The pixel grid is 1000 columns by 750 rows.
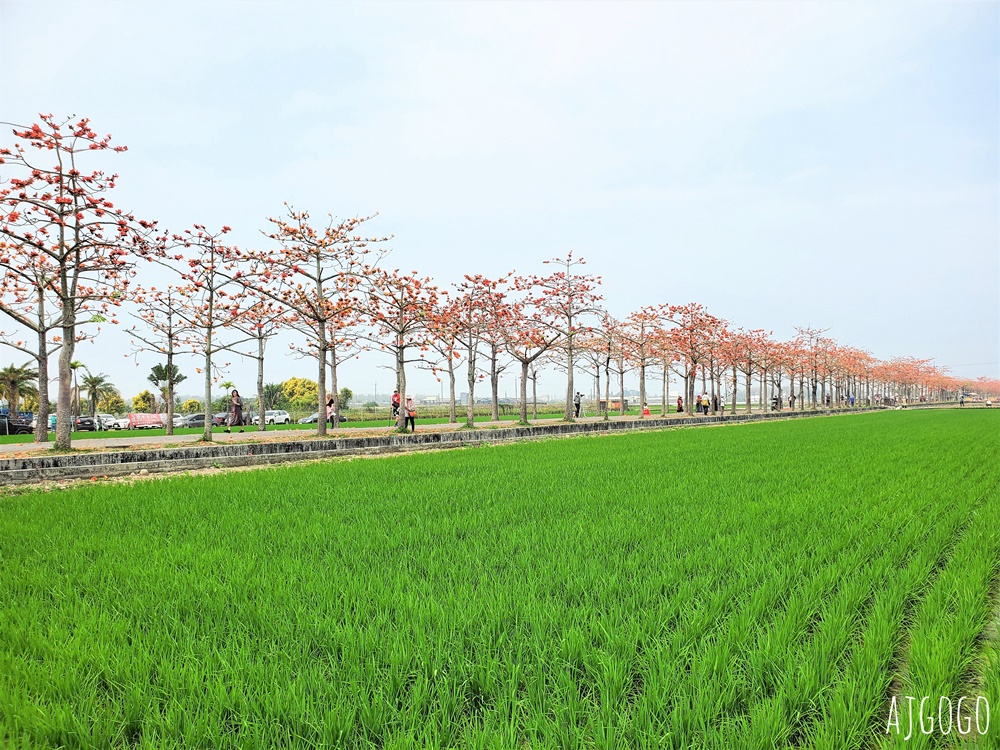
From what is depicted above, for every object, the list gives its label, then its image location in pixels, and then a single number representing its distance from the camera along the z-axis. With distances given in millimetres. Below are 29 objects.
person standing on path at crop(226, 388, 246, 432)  23478
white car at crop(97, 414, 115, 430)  42675
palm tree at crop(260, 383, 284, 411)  65775
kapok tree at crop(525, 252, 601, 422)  29297
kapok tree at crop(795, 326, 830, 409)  64250
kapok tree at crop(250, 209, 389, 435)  19062
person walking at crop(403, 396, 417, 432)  22070
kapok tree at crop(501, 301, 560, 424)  27125
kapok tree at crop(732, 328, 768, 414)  47750
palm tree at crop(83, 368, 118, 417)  57753
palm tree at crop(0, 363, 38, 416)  42784
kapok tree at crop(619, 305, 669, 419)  41062
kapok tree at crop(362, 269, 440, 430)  21719
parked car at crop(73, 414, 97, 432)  39312
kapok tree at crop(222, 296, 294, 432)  20672
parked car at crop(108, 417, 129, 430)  43456
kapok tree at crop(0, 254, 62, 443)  17891
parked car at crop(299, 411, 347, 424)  50569
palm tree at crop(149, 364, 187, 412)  64562
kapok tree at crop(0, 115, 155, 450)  13812
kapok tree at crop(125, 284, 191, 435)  23594
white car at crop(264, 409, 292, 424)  47906
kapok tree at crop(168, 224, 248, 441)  18312
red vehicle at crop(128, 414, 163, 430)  44656
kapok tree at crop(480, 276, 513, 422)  26952
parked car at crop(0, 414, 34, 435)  33094
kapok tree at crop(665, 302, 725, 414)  37375
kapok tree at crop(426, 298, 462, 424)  23297
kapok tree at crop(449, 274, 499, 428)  26628
